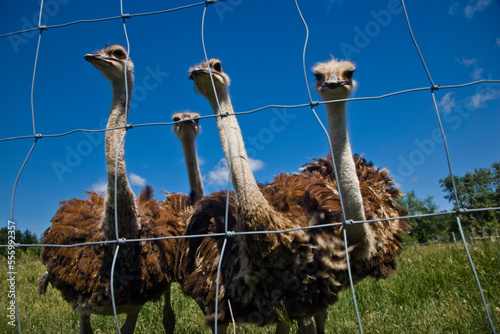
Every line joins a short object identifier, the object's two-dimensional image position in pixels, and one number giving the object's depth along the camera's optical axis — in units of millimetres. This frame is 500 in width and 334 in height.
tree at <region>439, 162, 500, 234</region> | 24391
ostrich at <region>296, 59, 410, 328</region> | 2754
